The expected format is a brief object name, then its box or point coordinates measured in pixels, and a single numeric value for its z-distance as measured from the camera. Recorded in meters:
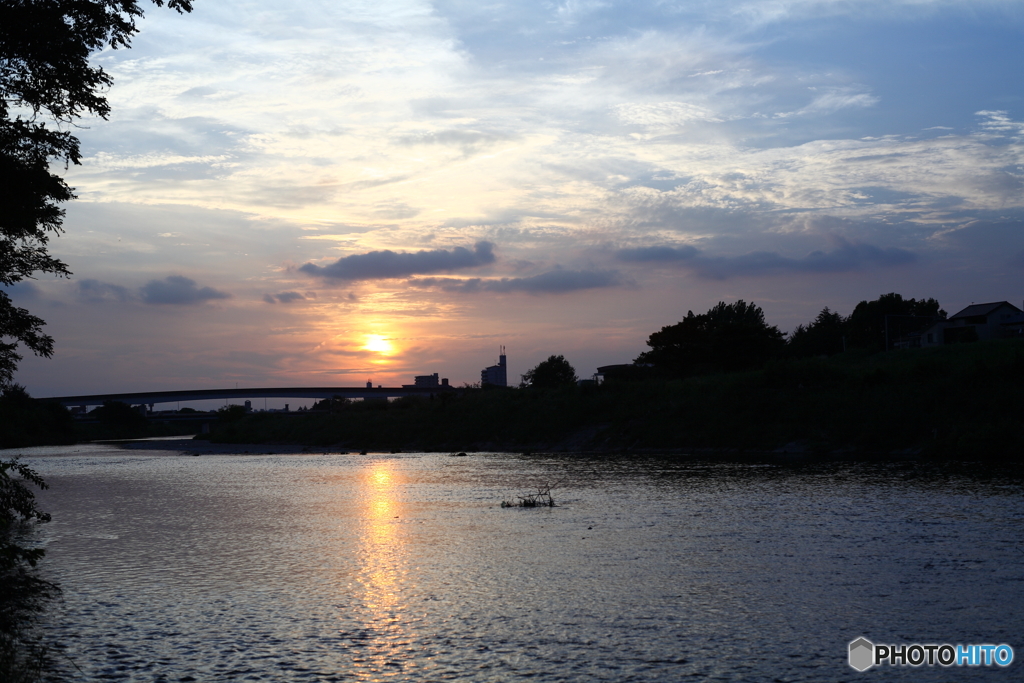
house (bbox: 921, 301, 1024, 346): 97.00
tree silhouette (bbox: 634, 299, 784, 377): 91.69
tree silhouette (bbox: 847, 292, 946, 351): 128.12
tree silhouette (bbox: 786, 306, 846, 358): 126.62
